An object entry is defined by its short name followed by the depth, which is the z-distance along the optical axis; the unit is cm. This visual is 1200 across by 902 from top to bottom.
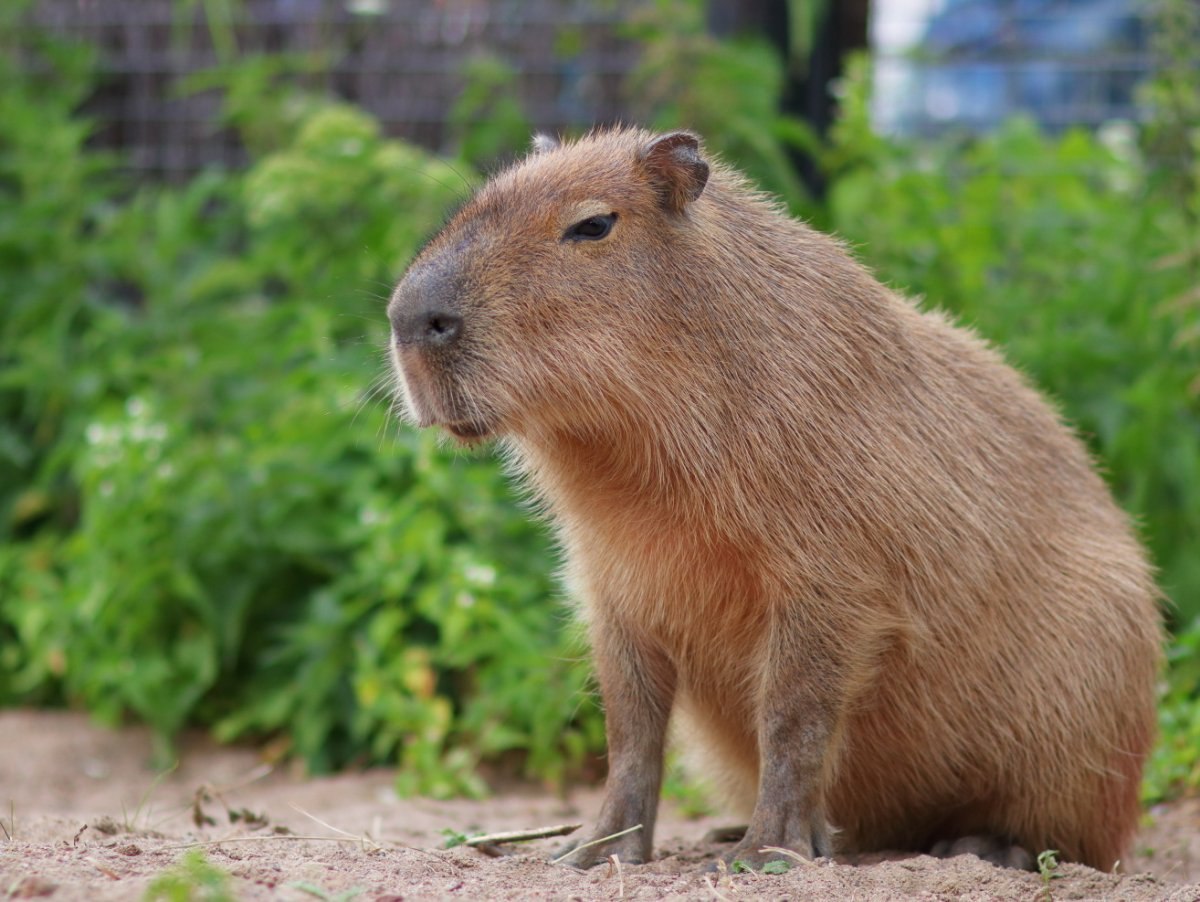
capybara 645
